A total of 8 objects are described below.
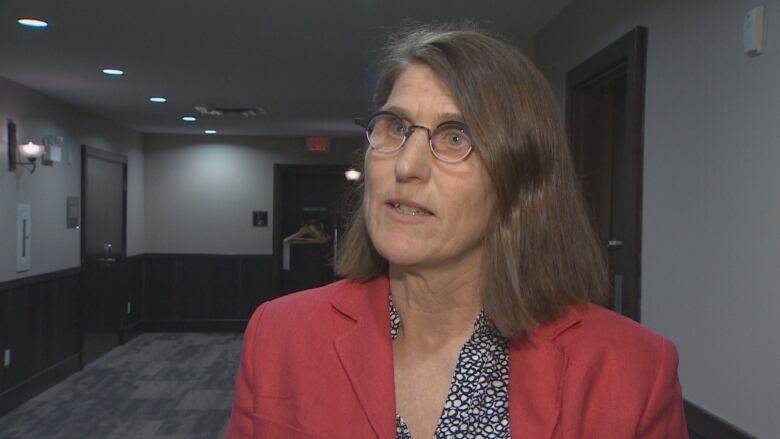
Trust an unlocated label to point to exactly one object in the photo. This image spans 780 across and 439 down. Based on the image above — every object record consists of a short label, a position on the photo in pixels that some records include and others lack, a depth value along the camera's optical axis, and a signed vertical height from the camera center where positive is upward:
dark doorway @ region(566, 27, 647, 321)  2.92 +0.34
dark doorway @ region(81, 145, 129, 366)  6.98 -0.44
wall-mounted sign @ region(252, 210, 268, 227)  9.22 -0.16
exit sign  9.06 +0.79
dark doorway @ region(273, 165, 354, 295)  9.30 -0.20
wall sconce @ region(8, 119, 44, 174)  5.36 +0.38
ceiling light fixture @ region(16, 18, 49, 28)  3.65 +0.92
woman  0.92 -0.14
